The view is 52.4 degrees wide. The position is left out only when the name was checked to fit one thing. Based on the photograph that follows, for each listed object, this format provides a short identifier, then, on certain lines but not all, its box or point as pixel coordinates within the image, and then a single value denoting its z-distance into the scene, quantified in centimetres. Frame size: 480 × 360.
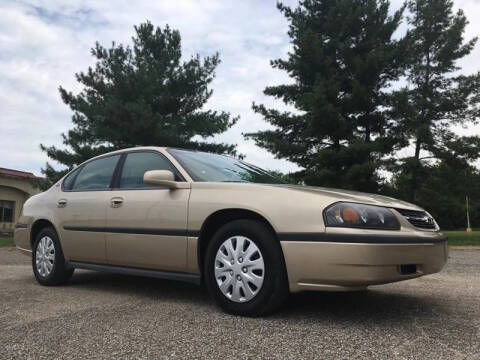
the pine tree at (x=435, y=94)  2348
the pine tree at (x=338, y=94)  2086
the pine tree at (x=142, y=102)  2039
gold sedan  328
